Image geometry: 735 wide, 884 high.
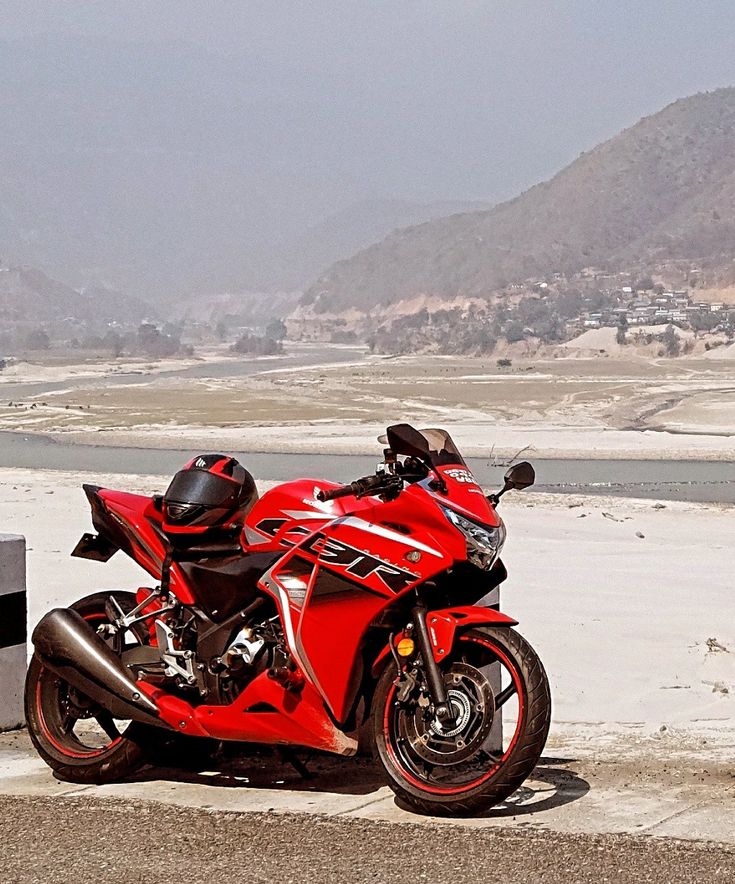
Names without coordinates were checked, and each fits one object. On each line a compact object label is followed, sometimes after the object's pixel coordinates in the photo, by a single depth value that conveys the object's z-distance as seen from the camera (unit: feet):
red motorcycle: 30.02
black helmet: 33.90
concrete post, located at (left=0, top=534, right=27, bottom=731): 39.07
